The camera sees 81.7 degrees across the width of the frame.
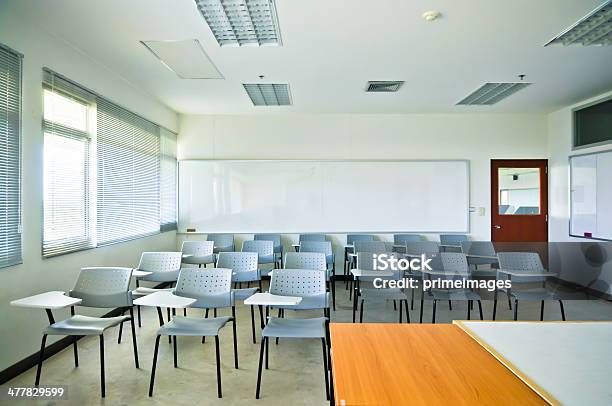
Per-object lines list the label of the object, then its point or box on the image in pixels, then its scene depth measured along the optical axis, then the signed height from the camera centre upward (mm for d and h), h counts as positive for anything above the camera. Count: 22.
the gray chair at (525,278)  3972 -884
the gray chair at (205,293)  2953 -780
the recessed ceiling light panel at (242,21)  3023 +1714
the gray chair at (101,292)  2971 -789
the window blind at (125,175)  4418 +425
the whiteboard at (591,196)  5363 +136
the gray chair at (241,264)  4059 -703
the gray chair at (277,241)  6219 -653
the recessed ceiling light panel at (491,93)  5117 +1718
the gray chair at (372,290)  3811 -979
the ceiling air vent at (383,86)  4973 +1720
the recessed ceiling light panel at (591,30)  3145 +1694
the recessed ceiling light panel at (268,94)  5184 +1732
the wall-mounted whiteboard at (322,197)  6719 +144
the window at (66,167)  3496 +404
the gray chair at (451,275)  3955 -856
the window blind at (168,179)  6184 +461
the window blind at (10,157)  2939 +407
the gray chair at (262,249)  5293 -679
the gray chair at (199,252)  4927 -678
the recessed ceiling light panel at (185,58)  3766 +1707
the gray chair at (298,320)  2693 -962
